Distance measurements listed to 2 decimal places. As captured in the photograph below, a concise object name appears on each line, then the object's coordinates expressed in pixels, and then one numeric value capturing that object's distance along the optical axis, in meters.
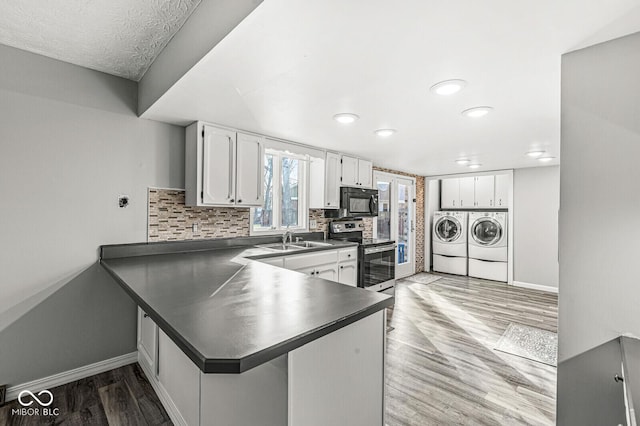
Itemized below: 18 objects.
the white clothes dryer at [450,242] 6.34
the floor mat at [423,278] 5.78
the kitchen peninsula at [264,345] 0.97
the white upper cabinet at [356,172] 4.35
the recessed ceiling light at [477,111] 2.34
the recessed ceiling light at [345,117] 2.56
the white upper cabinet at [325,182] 4.04
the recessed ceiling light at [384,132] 3.03
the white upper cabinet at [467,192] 6.44
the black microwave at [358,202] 4.29
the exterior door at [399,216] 5.60
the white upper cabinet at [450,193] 6.67
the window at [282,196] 3.69
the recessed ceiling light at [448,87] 1.88
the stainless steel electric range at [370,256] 4.06
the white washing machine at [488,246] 5.83
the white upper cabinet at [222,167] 2.76
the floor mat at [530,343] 2.75
